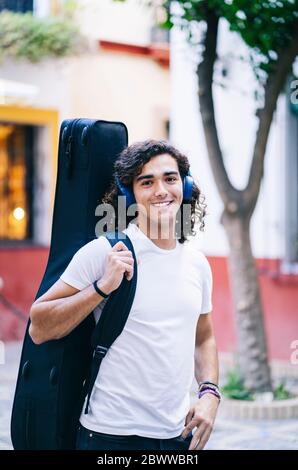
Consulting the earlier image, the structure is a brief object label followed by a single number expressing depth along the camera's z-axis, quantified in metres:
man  2.63
